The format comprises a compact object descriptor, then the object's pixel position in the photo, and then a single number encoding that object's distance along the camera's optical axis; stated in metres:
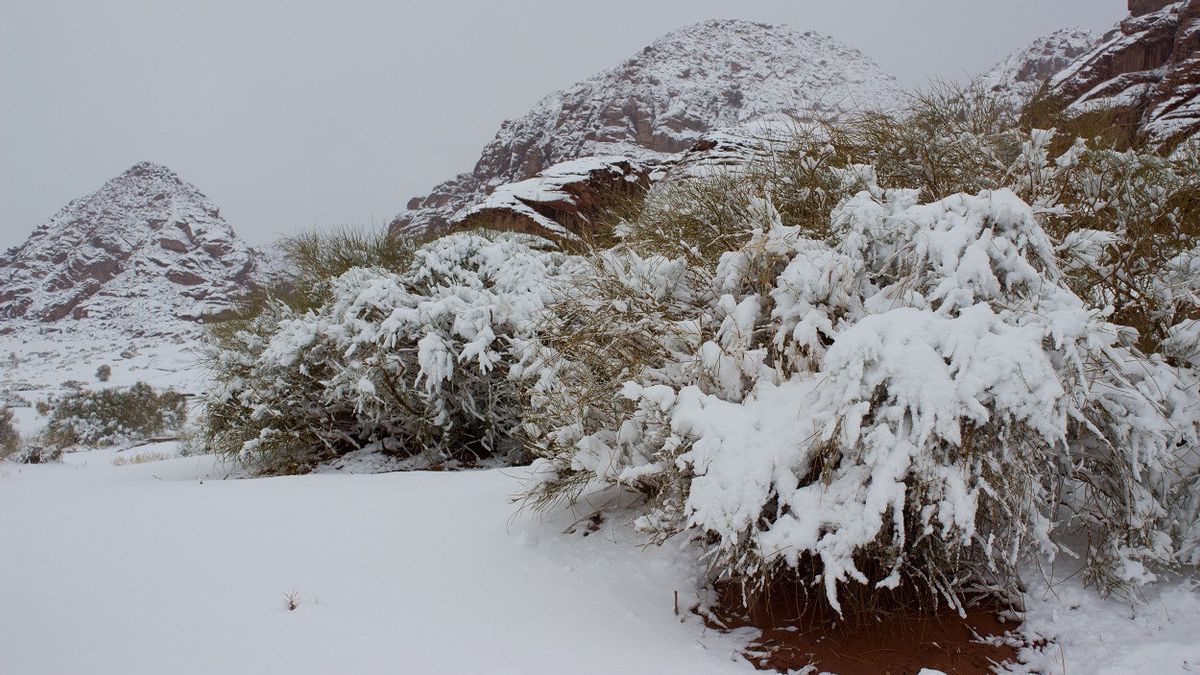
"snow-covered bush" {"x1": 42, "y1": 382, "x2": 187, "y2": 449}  15.16
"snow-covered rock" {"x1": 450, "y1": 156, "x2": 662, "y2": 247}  10.99
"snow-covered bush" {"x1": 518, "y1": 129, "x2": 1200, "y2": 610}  2.23
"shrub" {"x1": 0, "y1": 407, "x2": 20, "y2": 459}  12.22
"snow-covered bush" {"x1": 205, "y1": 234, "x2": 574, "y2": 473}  5.85
